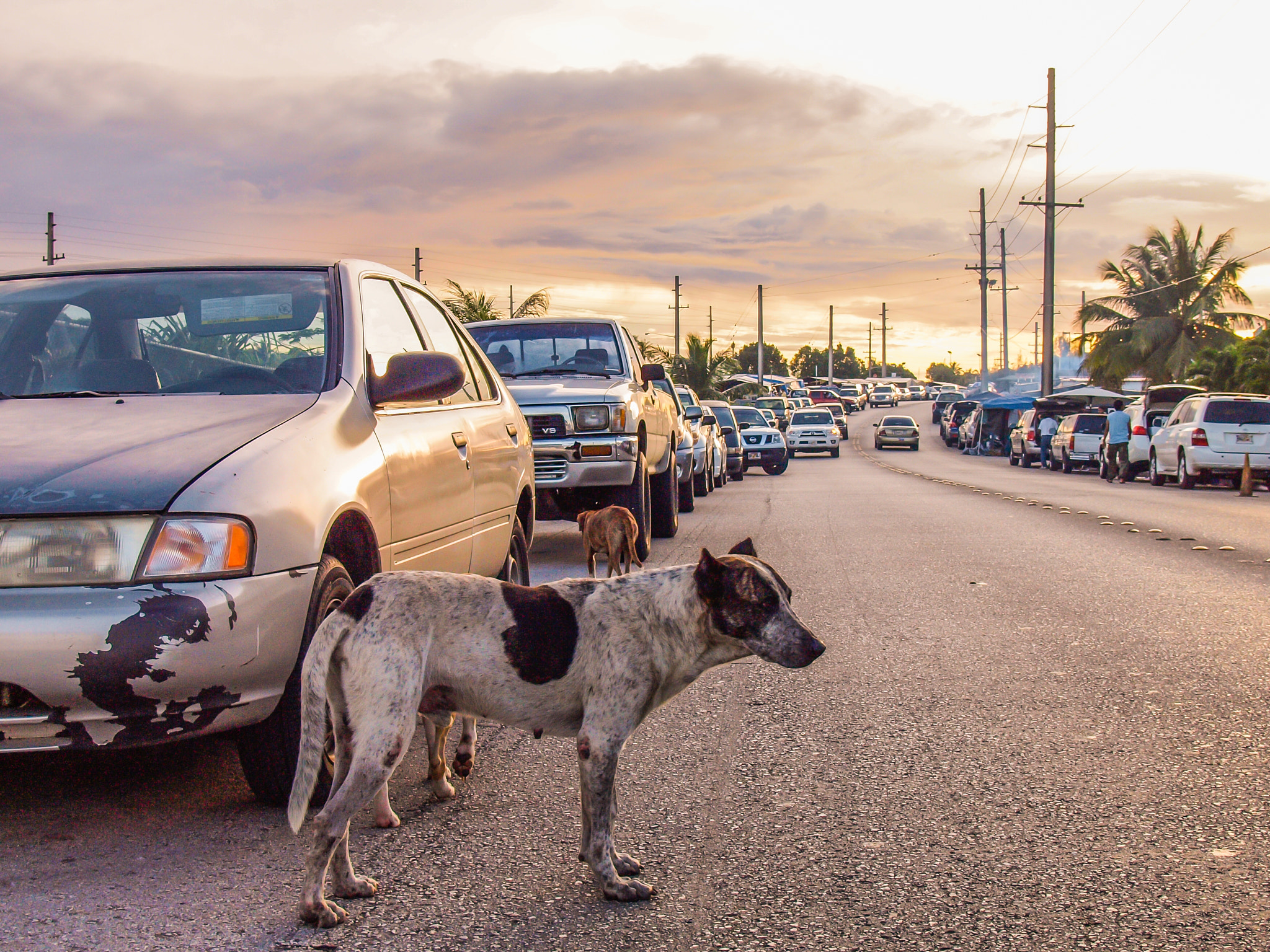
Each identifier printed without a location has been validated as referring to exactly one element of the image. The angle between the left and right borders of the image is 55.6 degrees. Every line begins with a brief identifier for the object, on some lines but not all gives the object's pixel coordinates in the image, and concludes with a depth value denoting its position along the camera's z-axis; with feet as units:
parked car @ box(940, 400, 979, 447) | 171.63
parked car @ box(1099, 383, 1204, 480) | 83.87
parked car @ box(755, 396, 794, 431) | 192.34
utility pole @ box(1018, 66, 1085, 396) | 148.36
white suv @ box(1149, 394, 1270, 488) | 69.21
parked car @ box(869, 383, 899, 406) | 377.91
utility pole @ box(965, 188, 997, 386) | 238.89
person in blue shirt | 85.56
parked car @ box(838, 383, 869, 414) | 325.62
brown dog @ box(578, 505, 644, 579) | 30.94
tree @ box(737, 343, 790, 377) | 423.23
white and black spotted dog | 10.69
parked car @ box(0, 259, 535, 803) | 10.86
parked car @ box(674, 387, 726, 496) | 67.05
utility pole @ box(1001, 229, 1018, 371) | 248.11
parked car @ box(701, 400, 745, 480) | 93.04
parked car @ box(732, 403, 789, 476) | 106.11
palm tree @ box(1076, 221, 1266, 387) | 165.58
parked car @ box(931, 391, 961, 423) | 239.13
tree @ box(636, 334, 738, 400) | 176.04
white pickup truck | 35.14
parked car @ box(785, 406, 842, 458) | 140.26
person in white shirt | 115.24
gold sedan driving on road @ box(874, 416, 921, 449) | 167.63
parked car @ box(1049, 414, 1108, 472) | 102.63
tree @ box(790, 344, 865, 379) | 538.06
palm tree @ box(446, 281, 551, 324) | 116.78
